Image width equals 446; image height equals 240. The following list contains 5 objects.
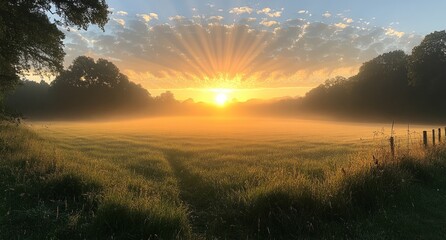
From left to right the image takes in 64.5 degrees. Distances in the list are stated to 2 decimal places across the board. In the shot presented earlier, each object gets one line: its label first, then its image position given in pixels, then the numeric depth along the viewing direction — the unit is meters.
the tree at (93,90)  115.12
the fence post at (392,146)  13.18
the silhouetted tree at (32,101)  112.70
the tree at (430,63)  82.12
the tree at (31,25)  16.81
